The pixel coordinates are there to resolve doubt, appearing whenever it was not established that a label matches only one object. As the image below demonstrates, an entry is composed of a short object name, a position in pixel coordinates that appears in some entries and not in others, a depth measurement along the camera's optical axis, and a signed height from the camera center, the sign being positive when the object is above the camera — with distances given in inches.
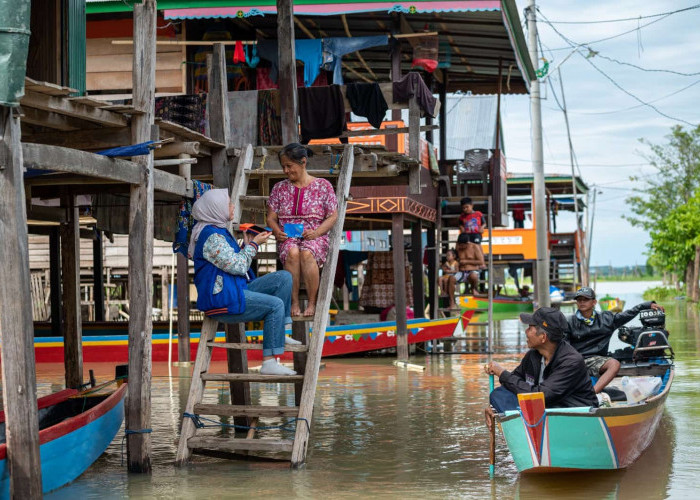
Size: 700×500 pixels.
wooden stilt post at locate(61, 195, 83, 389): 442.3 -4.6
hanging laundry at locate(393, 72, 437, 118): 509.0 +97.2
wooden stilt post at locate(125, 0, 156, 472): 309.7 +6.5
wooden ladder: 316.5 -36.9
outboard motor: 408.5 -28.4
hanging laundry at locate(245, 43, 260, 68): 644.7 +146.6
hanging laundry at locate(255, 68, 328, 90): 653.9 +133.0
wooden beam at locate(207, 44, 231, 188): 380.5 +65.1
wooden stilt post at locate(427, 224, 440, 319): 760.3 +5.5
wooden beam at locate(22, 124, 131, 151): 322.3 +48.8
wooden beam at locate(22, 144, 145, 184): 263.4 +34.6
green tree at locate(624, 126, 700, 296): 1526.8 +106.9
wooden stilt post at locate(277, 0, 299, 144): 394.9 +83.1
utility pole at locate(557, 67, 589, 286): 1417.3 +56.7
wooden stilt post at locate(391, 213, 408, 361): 660.0 +6.6
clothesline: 609.3 +152.0
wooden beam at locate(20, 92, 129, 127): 271.3 +51.0
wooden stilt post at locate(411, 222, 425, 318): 706.2 +5.3
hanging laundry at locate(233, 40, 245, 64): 626.5 +145.3
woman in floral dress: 347.9 +22.1
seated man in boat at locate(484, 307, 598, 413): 296.4 -30.9
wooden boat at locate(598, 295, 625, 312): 1174.4 -40.5
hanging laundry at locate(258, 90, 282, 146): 490.0 +80.7
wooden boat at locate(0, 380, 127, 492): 278.2 -46.8
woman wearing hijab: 325.4 +0.3
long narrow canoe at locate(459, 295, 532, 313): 1430.9 -46.6
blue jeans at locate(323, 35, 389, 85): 627.2 +147.6
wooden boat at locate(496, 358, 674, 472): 276.8 -47.4
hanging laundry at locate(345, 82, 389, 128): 514.2 +92.7
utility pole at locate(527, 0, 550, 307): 901.8 +77.9
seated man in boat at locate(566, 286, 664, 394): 386.6 -21.9
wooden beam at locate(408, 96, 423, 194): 441.7 +64.8
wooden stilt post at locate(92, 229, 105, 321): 717.3 -0.7
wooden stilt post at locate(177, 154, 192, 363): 612.7 -18.6
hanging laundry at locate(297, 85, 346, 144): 521.7 +88.2
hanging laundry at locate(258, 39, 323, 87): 627.5 +141.6
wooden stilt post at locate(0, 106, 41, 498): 243.8 -11.8
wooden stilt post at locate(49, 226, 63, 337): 633.0 +8.6
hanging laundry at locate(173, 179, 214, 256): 361.4 +23.2
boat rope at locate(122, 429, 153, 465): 309.3 -46.9
